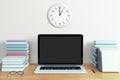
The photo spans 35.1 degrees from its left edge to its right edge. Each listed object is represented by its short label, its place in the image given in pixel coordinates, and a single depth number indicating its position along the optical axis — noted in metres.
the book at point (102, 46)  1.95
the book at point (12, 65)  1.76
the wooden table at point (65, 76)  1.56
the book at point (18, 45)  1.96
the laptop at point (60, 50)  1.91
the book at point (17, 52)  1.96
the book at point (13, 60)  1.75
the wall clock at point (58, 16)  2.05
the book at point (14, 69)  1.76
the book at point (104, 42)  1.96
